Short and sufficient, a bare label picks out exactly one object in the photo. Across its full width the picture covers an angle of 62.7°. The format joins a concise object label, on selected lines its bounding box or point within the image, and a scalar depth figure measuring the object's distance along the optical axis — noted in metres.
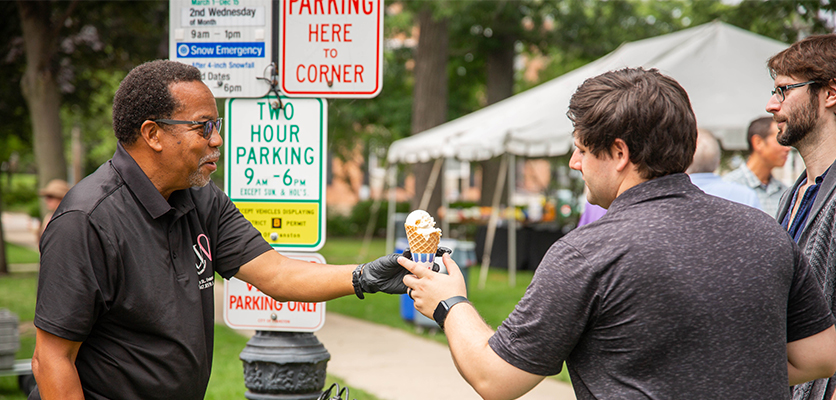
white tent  8.19
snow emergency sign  3.49
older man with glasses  2.06
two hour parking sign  3.51
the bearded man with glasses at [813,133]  2.28
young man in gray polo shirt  1.62
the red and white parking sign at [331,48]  3.45
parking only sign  3.55
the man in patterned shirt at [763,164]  5.22
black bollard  3.56
